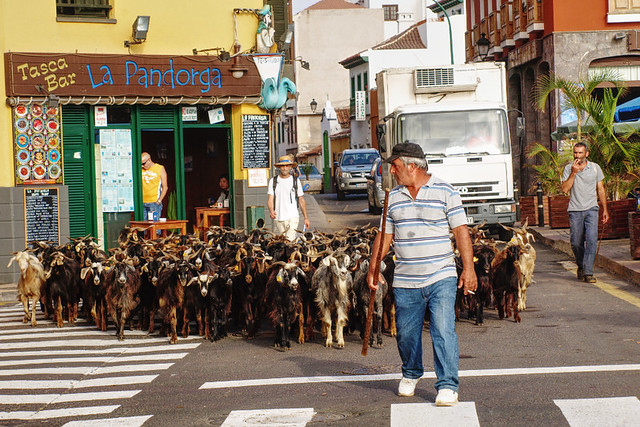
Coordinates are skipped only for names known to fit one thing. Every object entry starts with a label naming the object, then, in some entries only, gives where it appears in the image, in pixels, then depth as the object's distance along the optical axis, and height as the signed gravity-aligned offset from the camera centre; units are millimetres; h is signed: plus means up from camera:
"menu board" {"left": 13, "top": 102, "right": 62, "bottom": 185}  18609 +913
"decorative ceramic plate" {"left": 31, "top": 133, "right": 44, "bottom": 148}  18812 +982
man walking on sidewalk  15422 -463
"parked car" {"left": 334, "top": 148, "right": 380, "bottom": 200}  39531 +457
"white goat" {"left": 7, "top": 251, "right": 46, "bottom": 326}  13852 -1121
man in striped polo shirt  7883 -651
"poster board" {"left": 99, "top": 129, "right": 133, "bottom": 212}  19594 +393
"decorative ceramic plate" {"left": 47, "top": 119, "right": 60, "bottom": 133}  18906 +1234
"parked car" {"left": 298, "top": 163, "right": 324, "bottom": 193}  53844 +13
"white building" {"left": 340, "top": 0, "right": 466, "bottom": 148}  63531 +7981
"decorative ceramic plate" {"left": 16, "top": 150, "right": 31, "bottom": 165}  18594 +693
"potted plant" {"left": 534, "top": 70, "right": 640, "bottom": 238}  20281 +480
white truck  21125 +694
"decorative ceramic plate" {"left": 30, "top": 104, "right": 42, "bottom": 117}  18766 +1527
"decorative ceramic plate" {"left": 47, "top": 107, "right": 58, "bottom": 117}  18850 +1504
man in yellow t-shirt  19188 +97
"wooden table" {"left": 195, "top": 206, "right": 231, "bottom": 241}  20484 -560
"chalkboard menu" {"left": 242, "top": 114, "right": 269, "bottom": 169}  20156 +871
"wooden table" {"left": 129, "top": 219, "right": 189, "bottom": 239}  18625 -661
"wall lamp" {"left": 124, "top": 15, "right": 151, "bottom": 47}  18938 +2980
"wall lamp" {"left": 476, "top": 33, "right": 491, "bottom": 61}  31594 +4045
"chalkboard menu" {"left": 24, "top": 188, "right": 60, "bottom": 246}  18688 -371
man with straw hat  17047 -208
